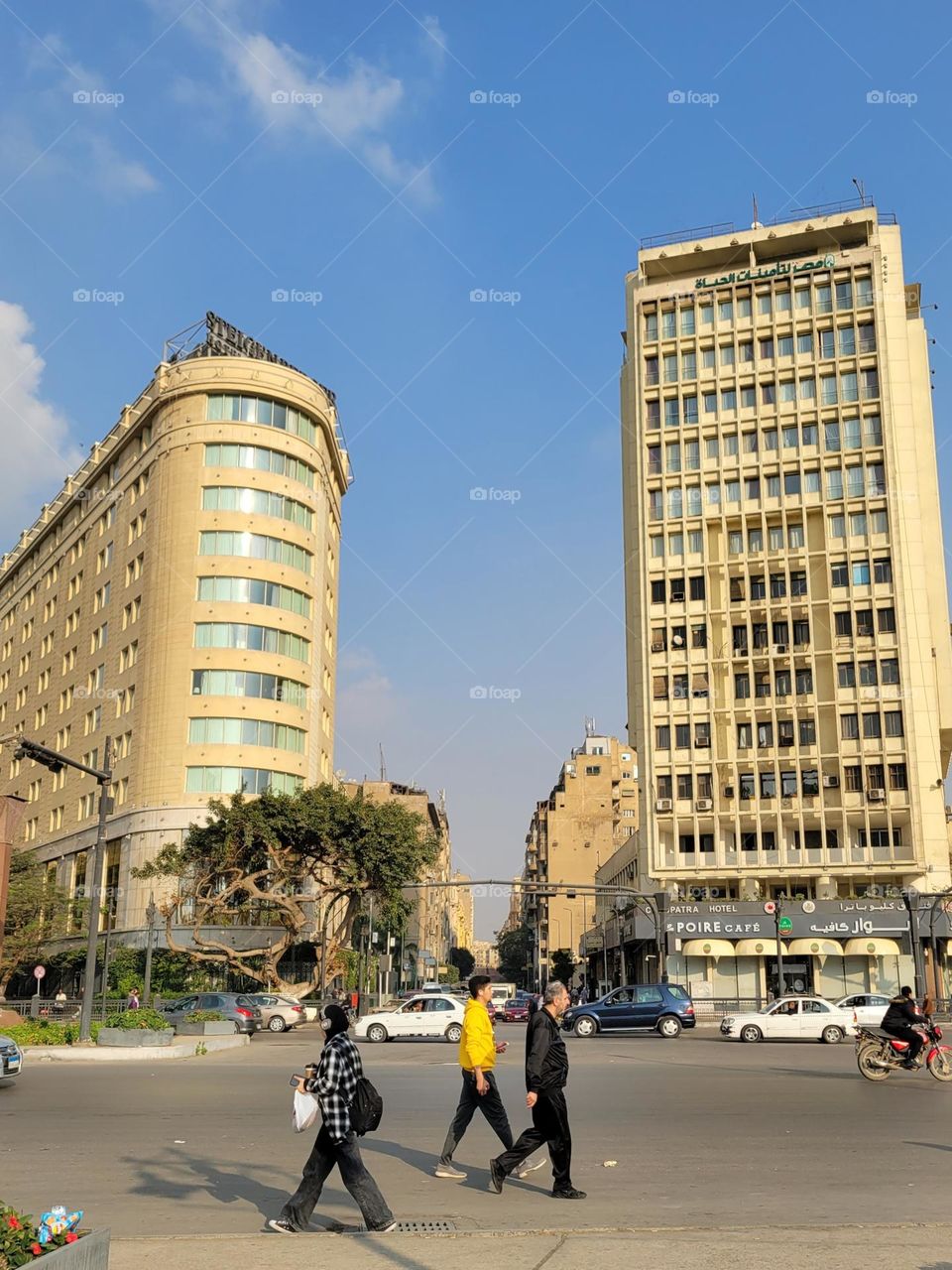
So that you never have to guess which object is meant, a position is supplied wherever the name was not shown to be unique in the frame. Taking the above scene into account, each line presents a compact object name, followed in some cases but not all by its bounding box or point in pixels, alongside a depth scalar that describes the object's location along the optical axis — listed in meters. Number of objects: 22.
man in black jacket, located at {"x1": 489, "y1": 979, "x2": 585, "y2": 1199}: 8.84
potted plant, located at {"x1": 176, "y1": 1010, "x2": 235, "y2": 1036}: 33.94
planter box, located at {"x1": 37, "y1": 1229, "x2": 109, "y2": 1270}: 4.84
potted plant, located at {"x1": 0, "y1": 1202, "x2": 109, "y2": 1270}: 4.83
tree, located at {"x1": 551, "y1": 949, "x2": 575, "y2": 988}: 103.12
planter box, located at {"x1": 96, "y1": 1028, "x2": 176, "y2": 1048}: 27.61
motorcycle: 18.98
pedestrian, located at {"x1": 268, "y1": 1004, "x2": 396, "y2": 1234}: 7.74
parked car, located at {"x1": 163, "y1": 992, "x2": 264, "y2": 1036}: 37.75
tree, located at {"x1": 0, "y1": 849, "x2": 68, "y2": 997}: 60.97
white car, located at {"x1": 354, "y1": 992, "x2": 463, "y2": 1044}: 36.06
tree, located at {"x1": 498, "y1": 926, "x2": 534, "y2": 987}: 153.38
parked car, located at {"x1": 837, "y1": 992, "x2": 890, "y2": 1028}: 34.53
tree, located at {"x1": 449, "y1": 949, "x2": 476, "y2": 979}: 189.88
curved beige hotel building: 57.88
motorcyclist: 18.83
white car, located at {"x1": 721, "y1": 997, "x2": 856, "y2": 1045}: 33.72
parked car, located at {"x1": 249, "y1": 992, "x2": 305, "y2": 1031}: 41.34
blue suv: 36.50
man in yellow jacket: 9.66
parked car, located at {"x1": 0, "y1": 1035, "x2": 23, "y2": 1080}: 18.95
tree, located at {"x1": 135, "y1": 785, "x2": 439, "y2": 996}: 49.28
